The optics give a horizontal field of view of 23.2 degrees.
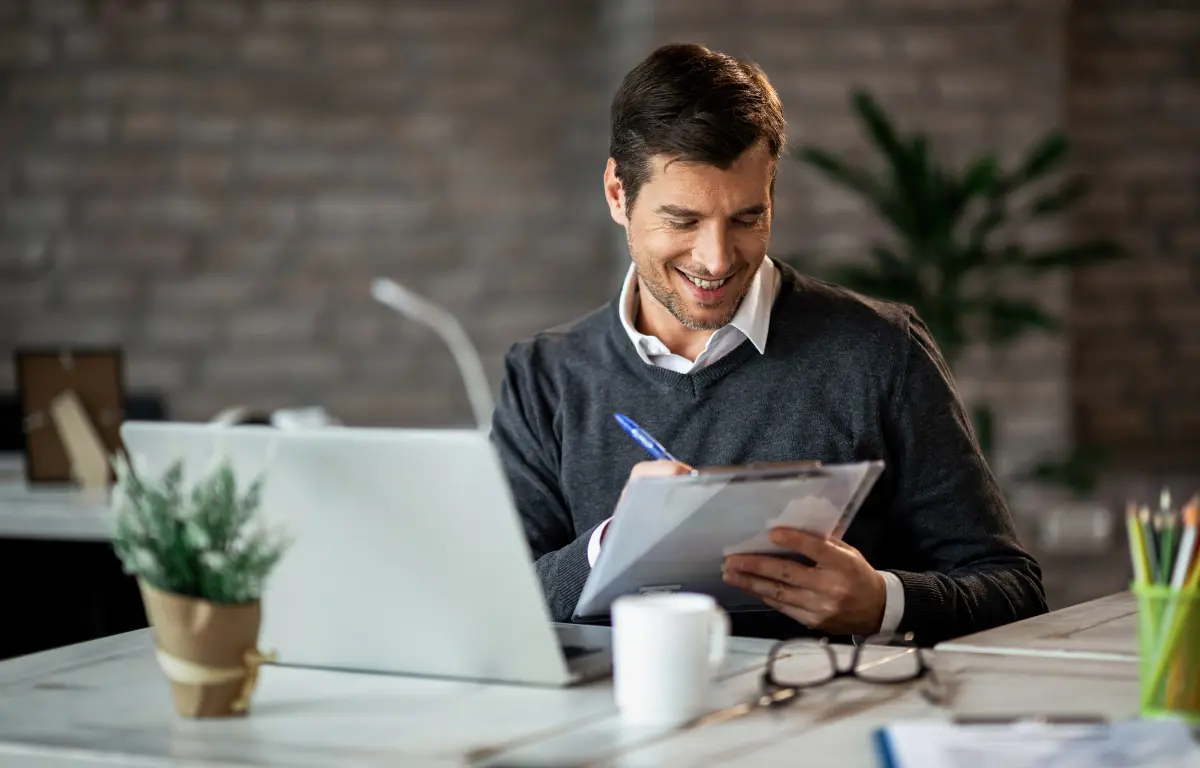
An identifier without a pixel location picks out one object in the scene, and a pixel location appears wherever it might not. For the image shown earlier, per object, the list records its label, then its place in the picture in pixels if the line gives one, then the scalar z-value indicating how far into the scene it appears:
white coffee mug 2.18
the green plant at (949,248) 4.91
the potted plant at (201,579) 2.23
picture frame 4.09
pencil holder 2.14
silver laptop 2.24
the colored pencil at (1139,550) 2.15
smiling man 2.74
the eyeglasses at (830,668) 2.27
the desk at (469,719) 2.12
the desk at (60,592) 3.94
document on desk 2.05
